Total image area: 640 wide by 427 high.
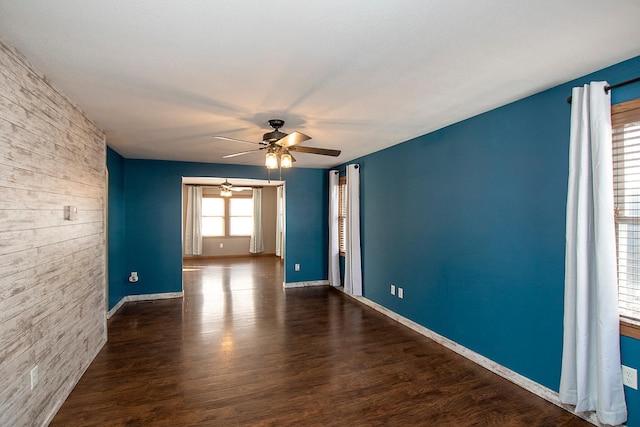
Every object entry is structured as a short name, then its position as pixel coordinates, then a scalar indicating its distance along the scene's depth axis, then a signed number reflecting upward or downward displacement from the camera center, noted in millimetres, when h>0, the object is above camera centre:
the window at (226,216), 10344 -8
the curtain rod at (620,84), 2029 +836
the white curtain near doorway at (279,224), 10304 -283
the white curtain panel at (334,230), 6316 -281
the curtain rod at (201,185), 9891 +939
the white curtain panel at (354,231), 5492 -265
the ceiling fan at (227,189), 8348 +777
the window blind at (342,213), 6199 +50
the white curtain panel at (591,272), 2096 -381
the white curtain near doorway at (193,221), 9930 -157
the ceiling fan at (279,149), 3156 +670
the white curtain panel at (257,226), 10461 -331
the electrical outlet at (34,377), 2098 -1048
